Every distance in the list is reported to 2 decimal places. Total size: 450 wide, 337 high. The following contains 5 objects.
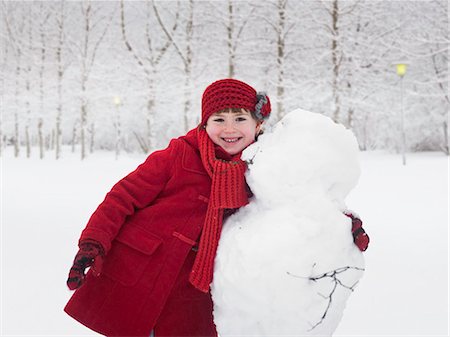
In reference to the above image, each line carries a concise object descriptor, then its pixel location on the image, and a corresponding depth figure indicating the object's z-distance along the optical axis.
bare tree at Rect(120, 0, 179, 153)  12.98
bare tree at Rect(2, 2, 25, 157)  16.30
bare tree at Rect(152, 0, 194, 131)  12.22
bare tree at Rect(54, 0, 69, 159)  15.63
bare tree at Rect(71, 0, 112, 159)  15.17
